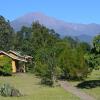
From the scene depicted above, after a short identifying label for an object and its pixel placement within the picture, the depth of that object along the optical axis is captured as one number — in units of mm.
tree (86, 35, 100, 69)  23900
